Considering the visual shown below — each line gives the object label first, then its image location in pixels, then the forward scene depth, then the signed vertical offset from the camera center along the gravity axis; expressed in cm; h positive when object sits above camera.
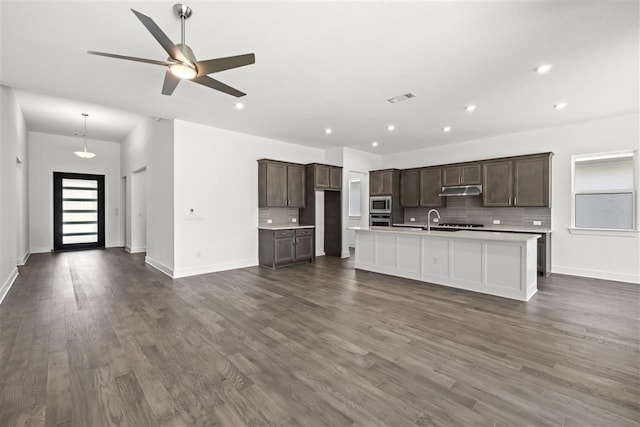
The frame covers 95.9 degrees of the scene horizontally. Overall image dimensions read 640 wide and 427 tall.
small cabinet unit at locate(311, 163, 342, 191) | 700 +88
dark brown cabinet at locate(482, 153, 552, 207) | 563 +62
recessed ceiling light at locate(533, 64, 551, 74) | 324 +163
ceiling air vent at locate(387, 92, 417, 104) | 407 +167
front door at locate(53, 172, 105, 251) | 827 +6
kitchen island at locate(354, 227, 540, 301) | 401 -75
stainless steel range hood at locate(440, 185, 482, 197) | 641 +49
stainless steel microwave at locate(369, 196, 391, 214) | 775 +22
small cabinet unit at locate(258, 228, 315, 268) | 611 -76
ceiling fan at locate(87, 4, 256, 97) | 222 +126
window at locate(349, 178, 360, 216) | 929 +43
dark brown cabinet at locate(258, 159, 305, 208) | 636 +64
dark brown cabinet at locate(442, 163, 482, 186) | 646 +88
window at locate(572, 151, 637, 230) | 512 +37
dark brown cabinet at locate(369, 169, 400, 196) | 772 +82
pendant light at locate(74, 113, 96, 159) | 692 +150
